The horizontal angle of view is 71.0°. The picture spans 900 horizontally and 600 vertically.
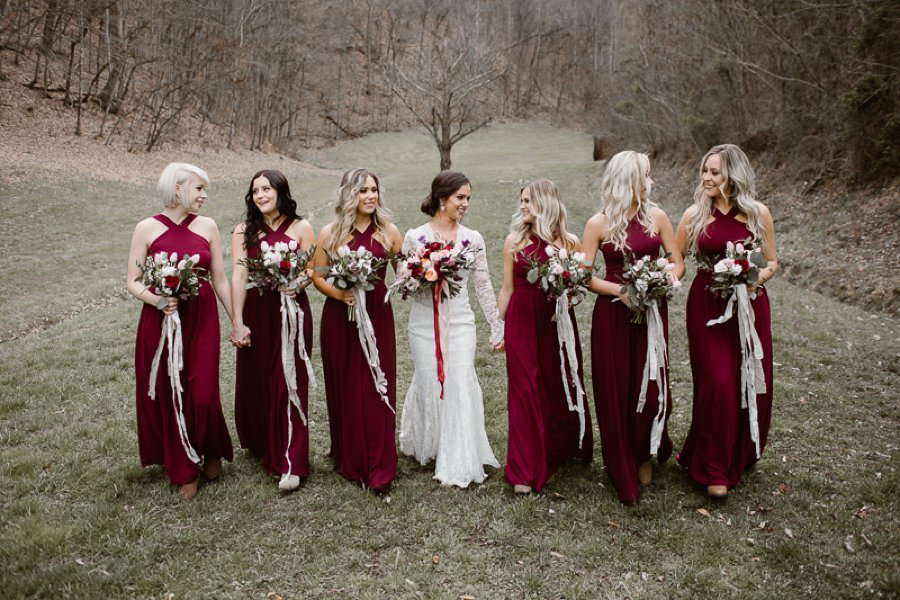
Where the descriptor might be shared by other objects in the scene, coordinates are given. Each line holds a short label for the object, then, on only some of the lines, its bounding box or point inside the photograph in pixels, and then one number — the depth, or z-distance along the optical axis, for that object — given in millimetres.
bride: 5613
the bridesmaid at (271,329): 5504
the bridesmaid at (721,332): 5273
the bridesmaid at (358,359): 5508
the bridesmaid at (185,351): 5270
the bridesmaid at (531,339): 5398
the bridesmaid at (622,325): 5152
